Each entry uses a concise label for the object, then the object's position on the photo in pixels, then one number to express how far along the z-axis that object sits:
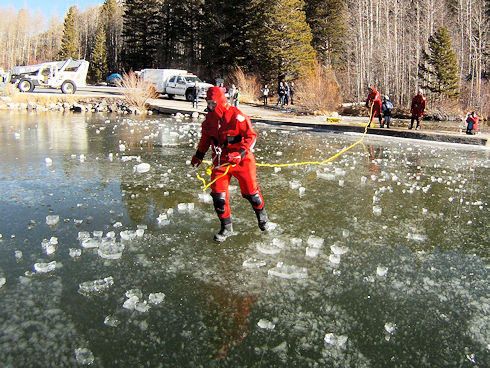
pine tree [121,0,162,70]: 57.34
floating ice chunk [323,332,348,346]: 3.03
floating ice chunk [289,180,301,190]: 7.56
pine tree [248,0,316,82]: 34.16
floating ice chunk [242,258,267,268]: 4.26
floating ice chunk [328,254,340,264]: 4.40
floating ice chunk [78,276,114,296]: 3.63
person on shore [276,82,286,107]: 30.04
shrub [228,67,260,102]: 33.47
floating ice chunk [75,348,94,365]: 2.73
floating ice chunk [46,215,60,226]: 5.26
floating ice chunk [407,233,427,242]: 5.20
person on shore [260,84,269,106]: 29.83
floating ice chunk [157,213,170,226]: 5.48
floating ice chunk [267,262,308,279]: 4.05
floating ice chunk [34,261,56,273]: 3.98
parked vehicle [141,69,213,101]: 30.52
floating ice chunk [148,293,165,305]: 3.51
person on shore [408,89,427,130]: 16.70
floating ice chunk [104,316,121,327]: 3.16
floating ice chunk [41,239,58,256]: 4.38
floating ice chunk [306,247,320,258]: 4.55
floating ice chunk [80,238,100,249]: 4.57
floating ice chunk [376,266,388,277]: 4.18
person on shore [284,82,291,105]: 30.44
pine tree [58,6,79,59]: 69.88
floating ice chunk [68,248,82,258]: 4.32
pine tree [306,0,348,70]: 42.25
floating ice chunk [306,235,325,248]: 4.84
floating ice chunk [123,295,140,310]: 3.40
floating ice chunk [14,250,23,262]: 4.21
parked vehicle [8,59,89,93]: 27.00
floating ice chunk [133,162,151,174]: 8.46
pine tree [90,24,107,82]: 67.00
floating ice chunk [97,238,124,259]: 4.35
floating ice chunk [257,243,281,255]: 4.60
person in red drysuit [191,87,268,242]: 4.81
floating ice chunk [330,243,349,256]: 4.66
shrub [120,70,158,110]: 24.70
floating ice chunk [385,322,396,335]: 3.20
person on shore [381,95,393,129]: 17.27
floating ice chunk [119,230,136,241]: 4.87
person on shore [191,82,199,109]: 24.62
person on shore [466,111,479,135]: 15.96
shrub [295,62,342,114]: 26.09
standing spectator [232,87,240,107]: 24.74
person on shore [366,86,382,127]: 16.73
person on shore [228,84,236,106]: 24.55
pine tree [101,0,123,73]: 76.31
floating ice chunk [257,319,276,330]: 3.18
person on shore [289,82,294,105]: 32.51
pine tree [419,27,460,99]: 28.98
